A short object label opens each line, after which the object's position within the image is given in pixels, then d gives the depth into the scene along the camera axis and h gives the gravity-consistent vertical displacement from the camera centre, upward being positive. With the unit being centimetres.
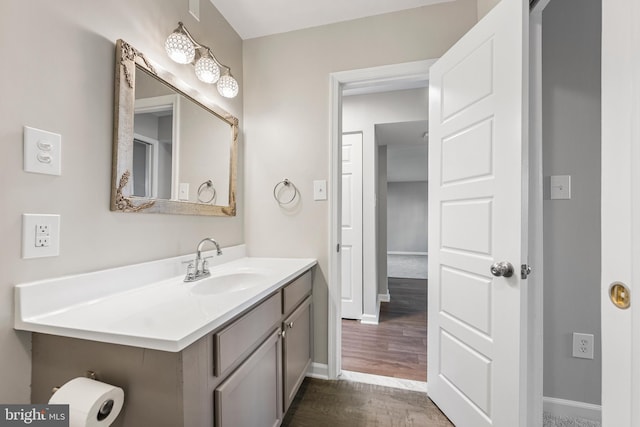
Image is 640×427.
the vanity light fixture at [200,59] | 132 +82
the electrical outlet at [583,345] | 144 -67
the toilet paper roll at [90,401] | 64 -45
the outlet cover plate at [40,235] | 82 -7
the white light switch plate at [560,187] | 146 +17
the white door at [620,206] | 65 +3
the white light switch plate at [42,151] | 83 +19
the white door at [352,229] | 288 -13
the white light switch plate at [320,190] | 186 +18
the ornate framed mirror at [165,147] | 112 +34
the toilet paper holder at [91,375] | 76 -45
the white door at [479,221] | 113 -1
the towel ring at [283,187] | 193 +19
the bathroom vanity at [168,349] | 71 -40
